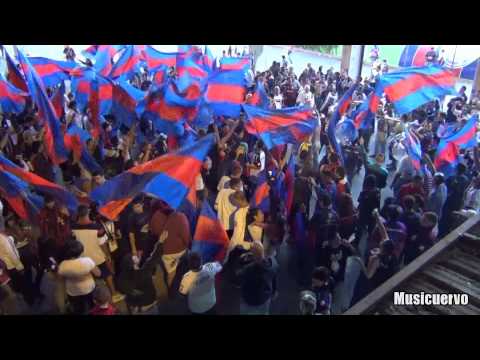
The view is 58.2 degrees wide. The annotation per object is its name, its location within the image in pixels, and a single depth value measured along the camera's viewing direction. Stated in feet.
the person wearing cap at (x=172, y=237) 15.05
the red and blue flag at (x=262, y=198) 17.48
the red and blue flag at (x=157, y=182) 14.84
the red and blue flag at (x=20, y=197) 15.62
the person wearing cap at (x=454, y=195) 20.76
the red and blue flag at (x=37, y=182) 15.37
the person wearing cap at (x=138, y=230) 15.84
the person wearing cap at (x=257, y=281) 13.65
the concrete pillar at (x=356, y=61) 64.13
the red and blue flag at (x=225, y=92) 23.65
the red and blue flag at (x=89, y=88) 24.52
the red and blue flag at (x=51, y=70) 27.71
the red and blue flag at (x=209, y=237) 15.15
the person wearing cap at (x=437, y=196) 19.19
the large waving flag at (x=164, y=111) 22.49
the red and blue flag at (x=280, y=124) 19.74
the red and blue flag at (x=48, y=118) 19.43
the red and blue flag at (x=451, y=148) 21.84
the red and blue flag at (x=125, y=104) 23.98
